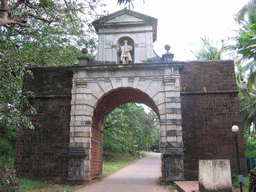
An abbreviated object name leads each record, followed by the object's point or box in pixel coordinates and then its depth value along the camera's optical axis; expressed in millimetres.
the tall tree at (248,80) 15548
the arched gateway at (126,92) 10070
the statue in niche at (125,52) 11289
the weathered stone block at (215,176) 7117
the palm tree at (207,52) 22172
